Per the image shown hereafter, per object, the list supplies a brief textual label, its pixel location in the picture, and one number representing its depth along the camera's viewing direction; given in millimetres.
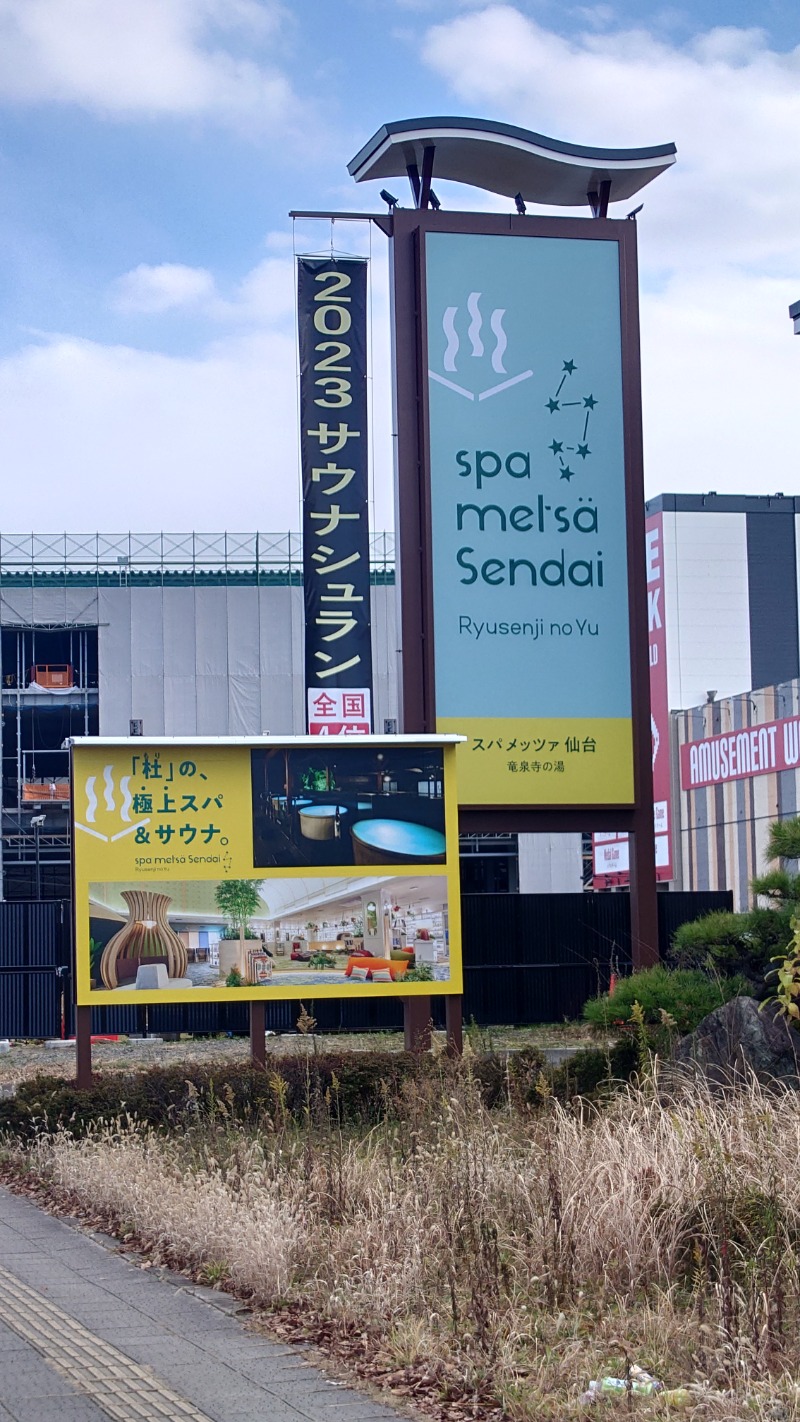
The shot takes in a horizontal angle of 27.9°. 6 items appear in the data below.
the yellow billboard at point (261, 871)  14203
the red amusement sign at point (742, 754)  56219
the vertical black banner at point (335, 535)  18875
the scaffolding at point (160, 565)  55375
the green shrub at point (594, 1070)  12257
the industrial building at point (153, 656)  53906
